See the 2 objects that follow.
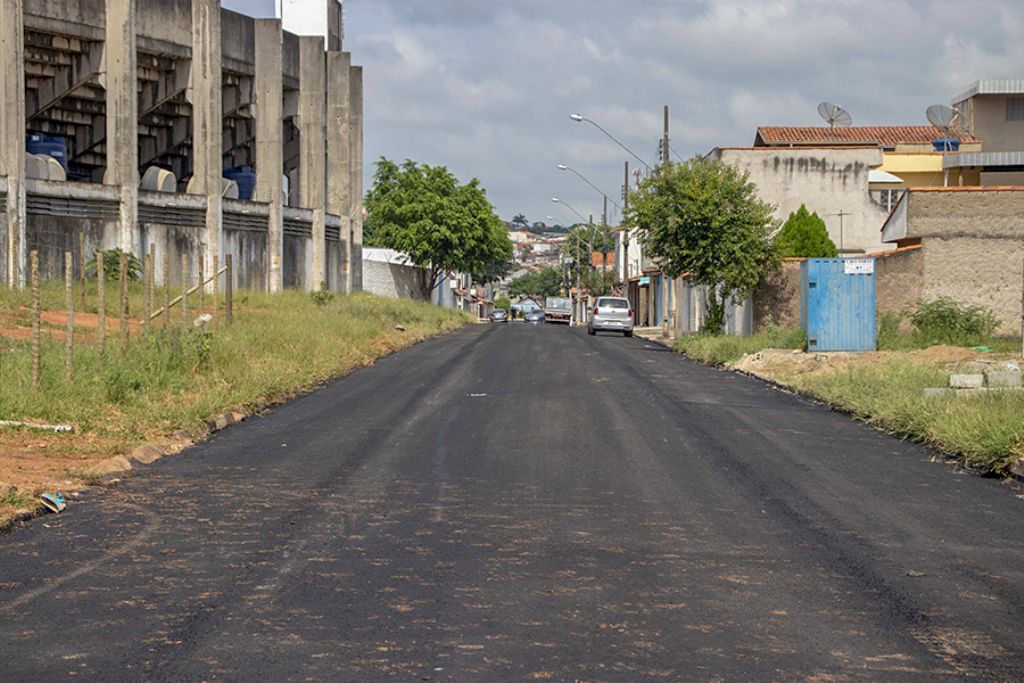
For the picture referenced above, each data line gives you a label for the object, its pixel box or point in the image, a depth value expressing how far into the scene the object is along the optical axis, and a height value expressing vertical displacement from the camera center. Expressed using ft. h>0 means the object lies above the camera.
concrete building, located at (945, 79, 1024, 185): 212.02 +35.59
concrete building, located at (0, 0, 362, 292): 125.45 +24.71
